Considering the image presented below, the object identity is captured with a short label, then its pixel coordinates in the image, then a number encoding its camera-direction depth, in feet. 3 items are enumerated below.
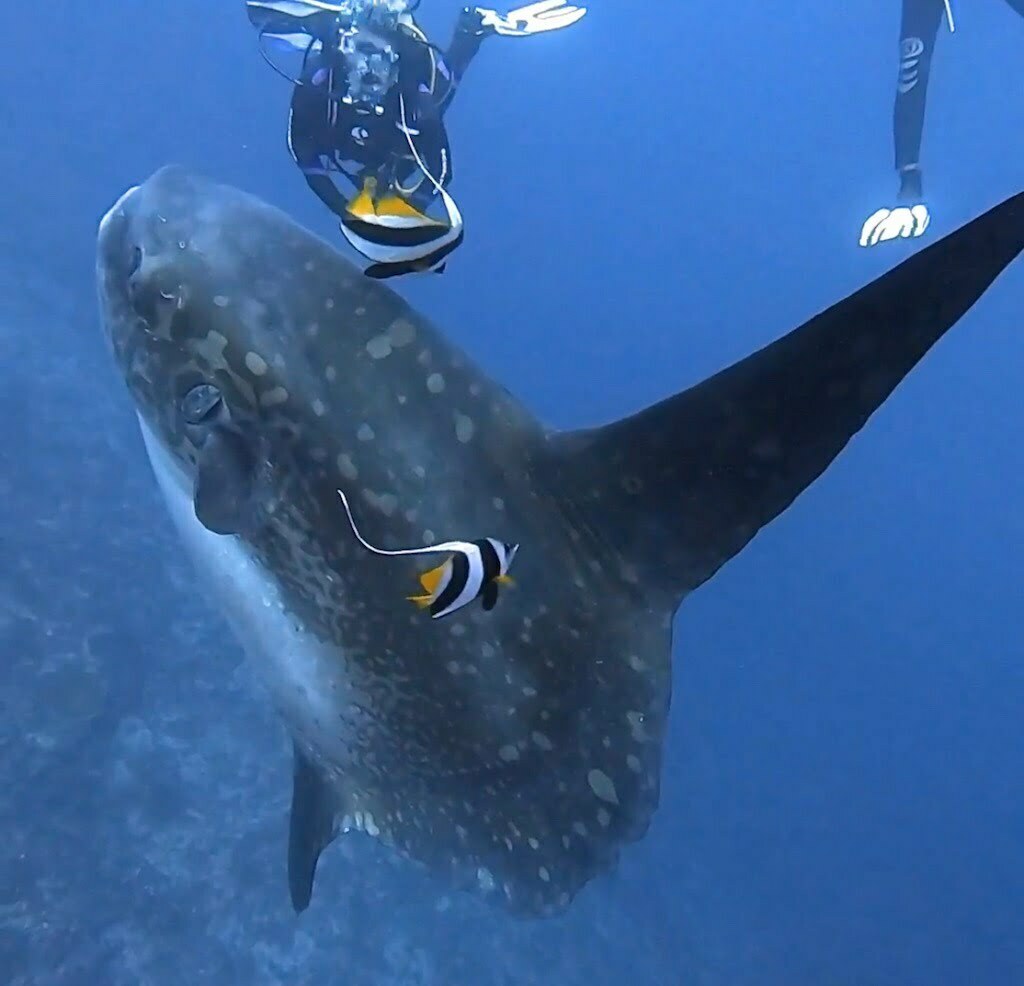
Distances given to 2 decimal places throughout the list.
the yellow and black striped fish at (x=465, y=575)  6.82
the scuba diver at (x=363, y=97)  20.45
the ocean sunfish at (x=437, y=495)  7.66
